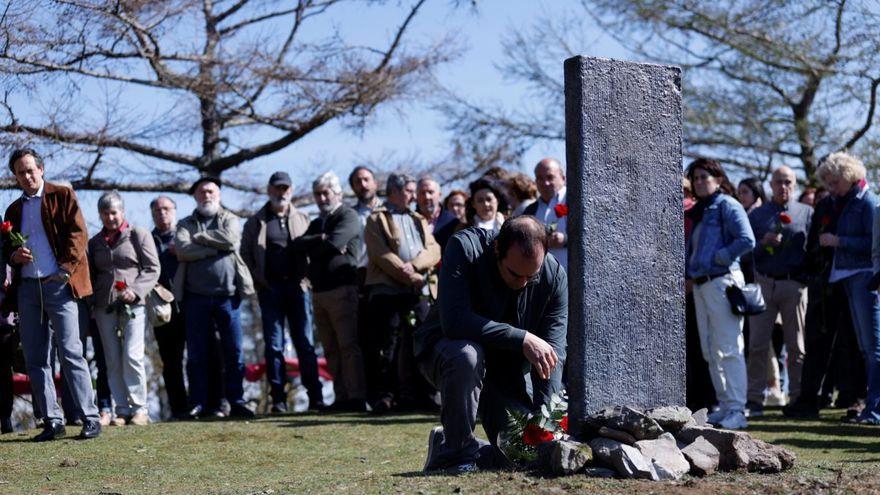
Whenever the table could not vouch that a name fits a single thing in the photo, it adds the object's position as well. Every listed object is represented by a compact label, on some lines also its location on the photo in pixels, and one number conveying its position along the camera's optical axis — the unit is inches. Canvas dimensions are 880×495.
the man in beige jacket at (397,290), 442.3
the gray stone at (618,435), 239.8
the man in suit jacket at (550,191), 406.0
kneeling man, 246.5
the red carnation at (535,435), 244.5
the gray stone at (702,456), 238.4
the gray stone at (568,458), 232.7
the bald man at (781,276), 459.8
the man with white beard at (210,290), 443.8
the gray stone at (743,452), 243.4
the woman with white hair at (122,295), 413.1
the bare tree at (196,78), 487.8
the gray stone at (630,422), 239.1
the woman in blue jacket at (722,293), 382.9
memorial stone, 250.7
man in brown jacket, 362.3
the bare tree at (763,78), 692.7
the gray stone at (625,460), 231.9
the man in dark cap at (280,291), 459.8
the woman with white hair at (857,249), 395.5
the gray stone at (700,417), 259.1
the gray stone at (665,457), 232.5
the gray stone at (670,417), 246.3
